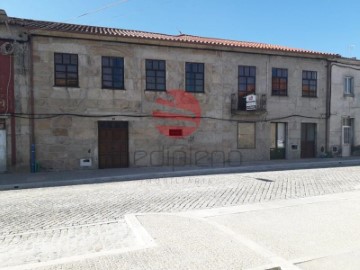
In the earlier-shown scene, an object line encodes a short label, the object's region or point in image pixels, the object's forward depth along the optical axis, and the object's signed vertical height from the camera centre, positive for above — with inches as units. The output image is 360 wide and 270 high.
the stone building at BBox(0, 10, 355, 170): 532.4 +58.2
